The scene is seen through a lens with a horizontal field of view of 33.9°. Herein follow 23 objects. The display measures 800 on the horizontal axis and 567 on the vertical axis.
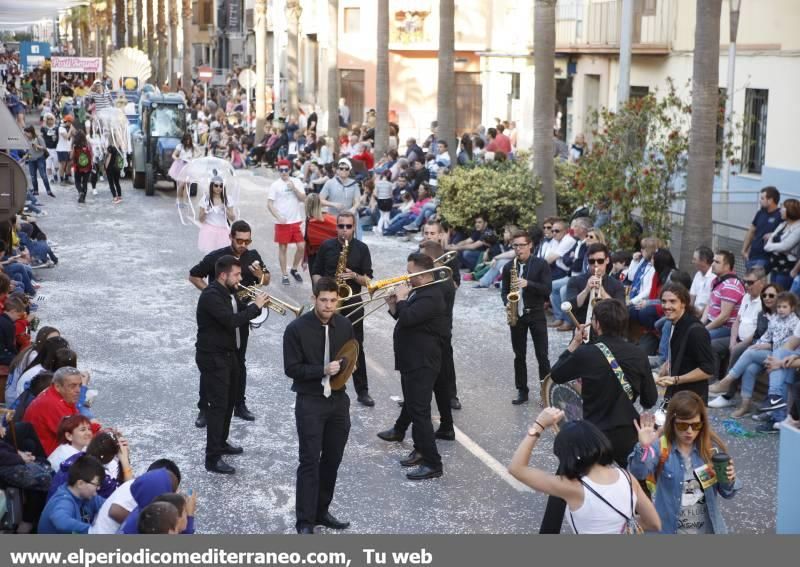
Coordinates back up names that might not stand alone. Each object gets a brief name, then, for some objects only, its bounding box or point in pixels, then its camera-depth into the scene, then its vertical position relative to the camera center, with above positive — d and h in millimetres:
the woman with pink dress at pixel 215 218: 16859 -1908
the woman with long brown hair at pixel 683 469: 7074 -2116
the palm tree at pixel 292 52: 43938 +579
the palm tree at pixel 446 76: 26922 -104
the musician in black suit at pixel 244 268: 11398 -1721
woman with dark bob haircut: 6035 -1884
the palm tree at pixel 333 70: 36594 -11
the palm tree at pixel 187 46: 65625 +1101
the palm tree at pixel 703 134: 16359 -746
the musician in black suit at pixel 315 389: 8602 -2072
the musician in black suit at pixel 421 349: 10000 -2117
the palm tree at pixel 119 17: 75000 +2852
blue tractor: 30094 -1589
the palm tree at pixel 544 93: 20734 -334
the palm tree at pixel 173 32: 66919 +1862
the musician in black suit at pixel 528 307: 12312 -2186
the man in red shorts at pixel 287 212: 18812 -2051
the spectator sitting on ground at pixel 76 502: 7422 -2478
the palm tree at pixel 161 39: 66812 +1454
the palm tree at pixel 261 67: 41312 +58
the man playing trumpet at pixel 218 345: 10039 -2121
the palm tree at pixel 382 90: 30172 -455
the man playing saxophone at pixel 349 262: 12352 -1794
